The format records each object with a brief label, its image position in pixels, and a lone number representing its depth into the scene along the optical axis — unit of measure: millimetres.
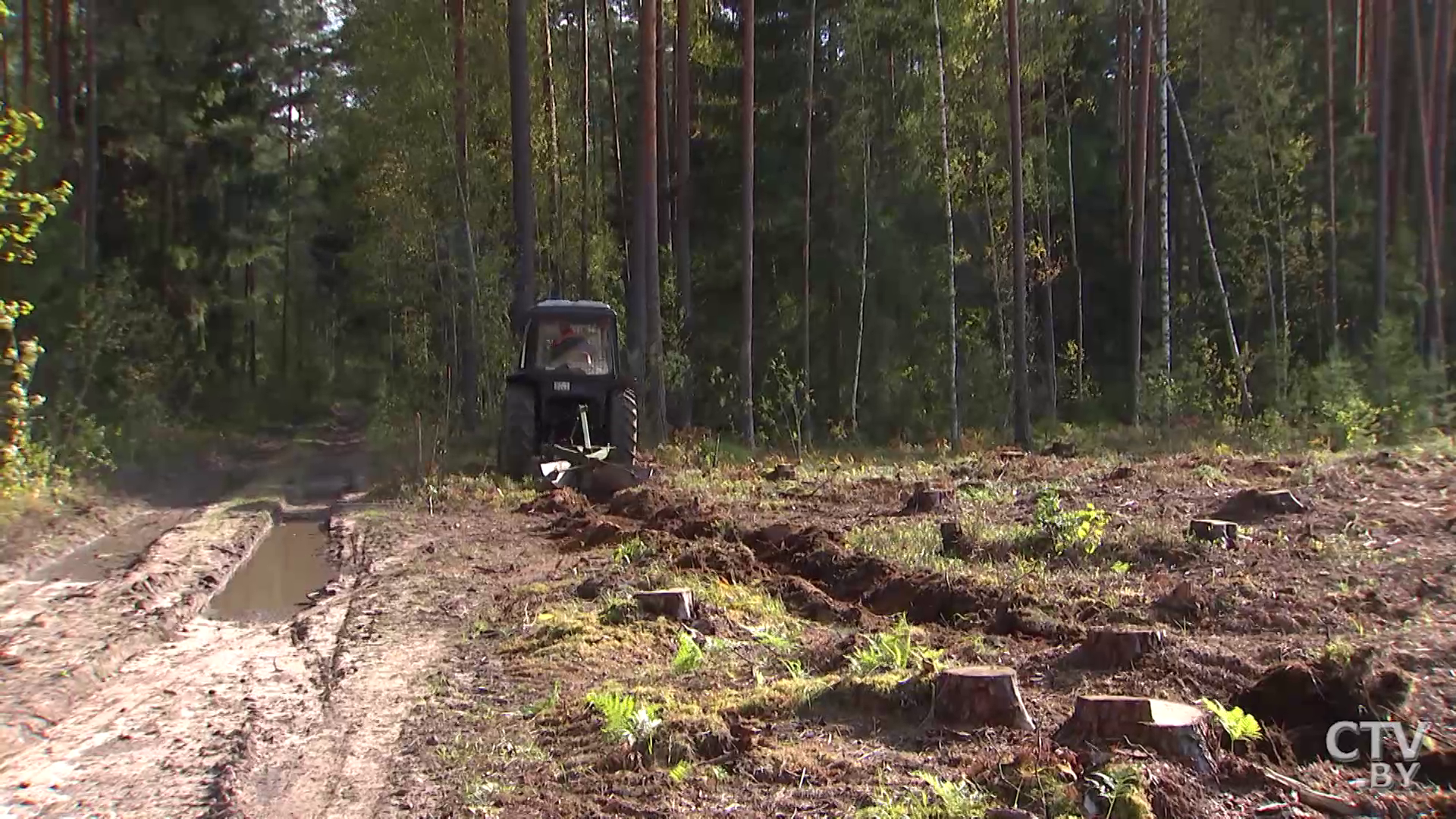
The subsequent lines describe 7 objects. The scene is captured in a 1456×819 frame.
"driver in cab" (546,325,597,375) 17891
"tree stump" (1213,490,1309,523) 10477
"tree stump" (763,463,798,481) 17062
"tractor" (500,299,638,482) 17375
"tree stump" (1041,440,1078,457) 19766
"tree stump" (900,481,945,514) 12516
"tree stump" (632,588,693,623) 7992
